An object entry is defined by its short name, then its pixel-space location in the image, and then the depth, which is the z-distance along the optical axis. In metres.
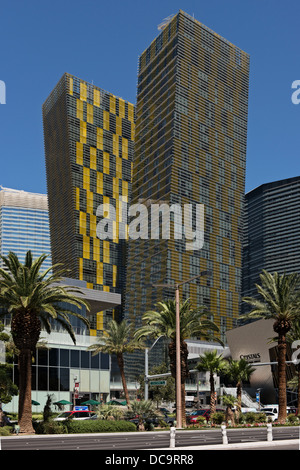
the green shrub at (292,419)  53.91
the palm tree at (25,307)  41.03
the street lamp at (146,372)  64.81
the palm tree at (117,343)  70.59
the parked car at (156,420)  48.76
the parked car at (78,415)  54.94
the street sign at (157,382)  51.34
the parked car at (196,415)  55.21
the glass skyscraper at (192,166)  178.12
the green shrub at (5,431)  37.84
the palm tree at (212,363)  64.81
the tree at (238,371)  67.50
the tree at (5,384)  43.47
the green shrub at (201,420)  53.50
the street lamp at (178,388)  42.12
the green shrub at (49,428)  41.41
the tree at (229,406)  48.62
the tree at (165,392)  110.12
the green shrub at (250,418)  54.84
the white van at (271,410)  71.54
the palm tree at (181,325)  53.22
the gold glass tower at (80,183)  186.88
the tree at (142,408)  47.88
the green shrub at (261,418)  55.97
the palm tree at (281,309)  52.59
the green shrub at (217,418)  51.98
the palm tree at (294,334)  62.59
